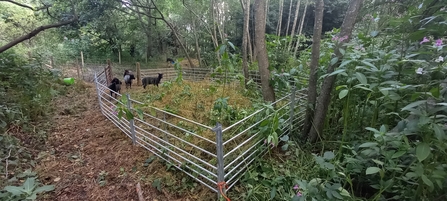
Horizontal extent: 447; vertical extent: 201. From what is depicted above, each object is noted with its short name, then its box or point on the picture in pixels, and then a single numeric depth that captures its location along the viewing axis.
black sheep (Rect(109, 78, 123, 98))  5.53
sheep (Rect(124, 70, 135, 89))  7.05
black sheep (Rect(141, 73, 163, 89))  6.66
